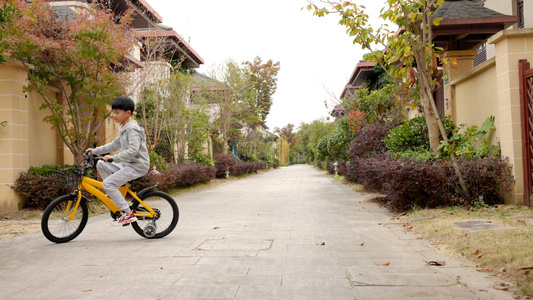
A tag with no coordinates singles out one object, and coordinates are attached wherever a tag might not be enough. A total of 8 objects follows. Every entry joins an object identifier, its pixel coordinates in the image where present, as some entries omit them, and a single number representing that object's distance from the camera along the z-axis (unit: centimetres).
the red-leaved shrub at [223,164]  2358
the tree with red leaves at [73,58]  866
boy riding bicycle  536
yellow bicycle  542
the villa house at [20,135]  853
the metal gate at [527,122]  676
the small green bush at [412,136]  983
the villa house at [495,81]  692
